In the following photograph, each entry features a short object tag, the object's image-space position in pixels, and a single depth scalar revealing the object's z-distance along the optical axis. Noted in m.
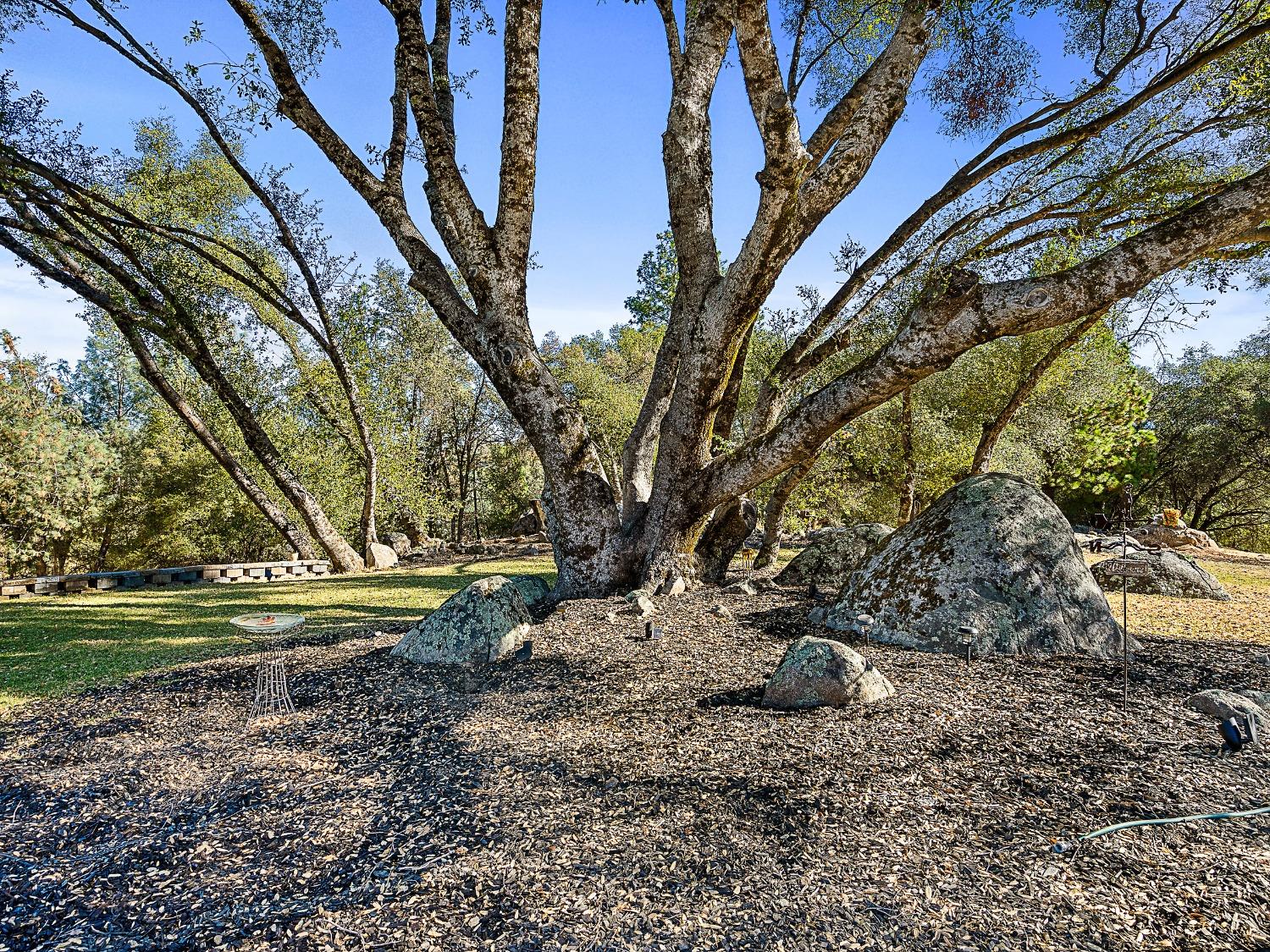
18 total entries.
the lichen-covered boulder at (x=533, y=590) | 7.13
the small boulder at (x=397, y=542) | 18.92
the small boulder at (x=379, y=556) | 14.62
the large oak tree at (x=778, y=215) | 4.97
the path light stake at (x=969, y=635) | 4.71
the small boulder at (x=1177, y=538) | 16.44
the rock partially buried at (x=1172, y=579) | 8.17
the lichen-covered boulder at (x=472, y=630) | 4.77
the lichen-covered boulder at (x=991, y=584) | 4.77
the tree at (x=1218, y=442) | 21.97
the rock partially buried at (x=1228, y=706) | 3.29
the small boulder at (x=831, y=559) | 7.75
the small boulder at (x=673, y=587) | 6.96
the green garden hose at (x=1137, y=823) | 2.35
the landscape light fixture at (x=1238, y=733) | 3.07
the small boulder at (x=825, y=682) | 3.74
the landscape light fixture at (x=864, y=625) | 5.21
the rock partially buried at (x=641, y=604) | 5.88
